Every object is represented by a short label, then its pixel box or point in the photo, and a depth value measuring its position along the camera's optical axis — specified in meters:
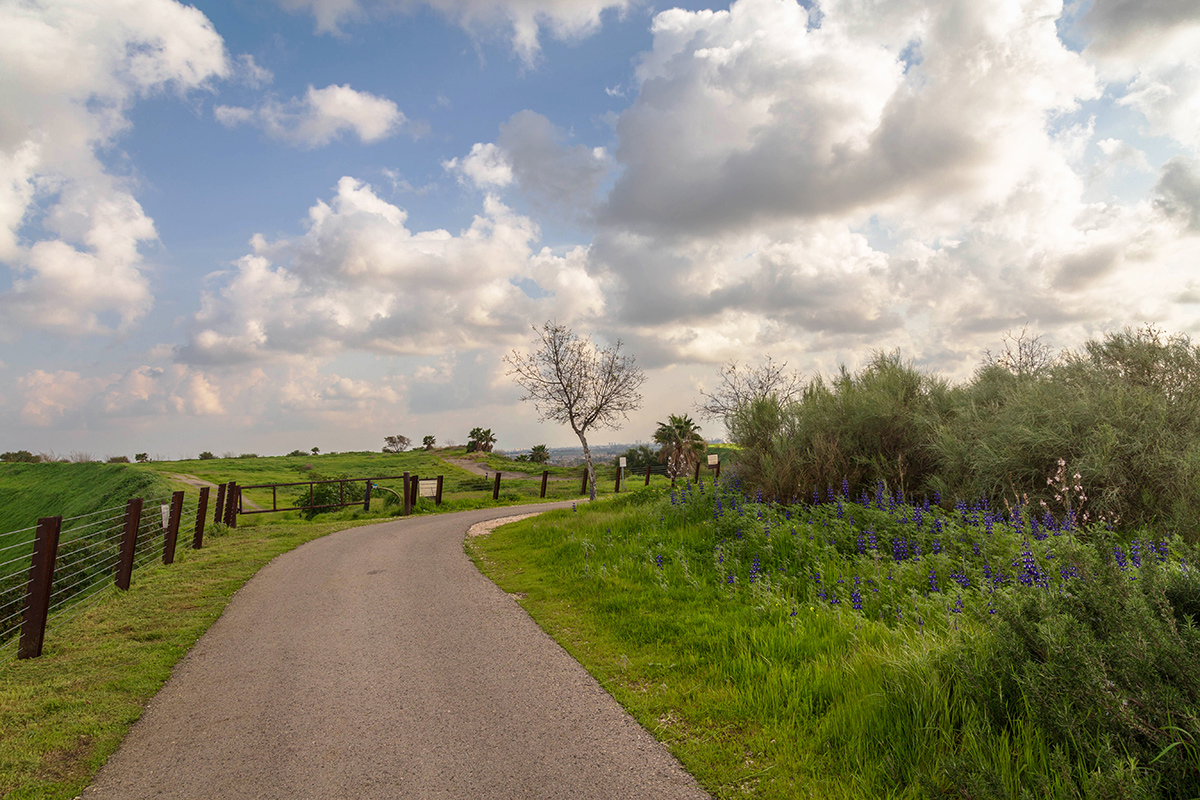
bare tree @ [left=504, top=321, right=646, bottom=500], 25.11
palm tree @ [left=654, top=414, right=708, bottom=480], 39.95
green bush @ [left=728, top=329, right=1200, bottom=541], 8.11
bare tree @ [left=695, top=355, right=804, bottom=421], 27.52
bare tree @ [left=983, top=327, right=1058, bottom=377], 11.71
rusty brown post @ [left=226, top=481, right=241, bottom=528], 18.38
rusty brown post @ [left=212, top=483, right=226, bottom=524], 17.78
